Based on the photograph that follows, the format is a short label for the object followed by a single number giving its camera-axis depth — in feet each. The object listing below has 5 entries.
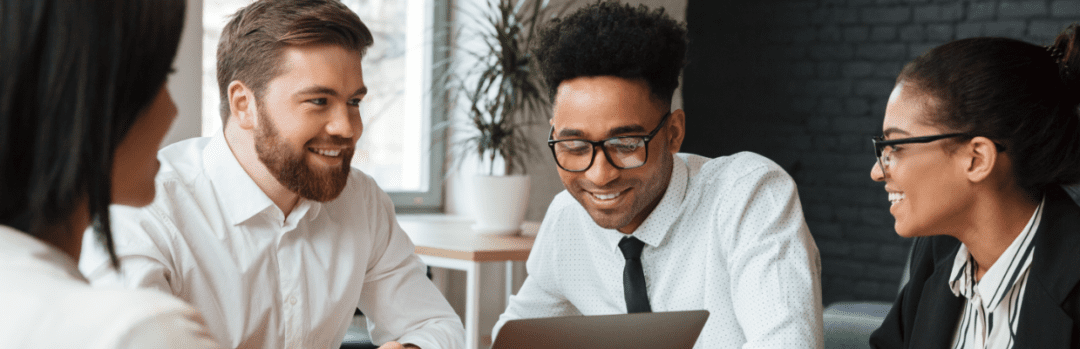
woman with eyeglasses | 4.15
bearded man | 4.45
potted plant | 10.39
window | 12.46
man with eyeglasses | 4.60
